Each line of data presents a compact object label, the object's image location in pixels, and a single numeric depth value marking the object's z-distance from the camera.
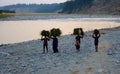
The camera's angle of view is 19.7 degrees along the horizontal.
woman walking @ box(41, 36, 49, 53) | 26.25
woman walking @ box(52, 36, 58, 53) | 25.94
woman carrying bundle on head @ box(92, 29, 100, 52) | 25.88
